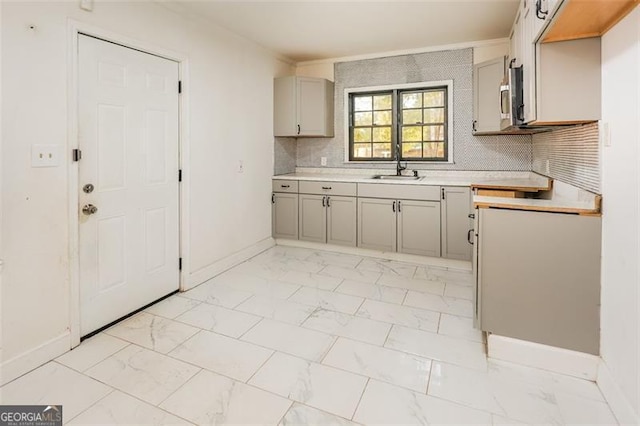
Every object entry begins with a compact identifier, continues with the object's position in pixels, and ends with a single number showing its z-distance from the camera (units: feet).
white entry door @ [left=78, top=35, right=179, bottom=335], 7.89
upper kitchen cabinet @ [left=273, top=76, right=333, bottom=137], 15.26
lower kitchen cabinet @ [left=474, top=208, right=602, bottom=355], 6.36
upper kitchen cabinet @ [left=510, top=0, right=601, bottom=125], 6.34
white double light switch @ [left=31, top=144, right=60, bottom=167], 6.75
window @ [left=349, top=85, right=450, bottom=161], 14.73
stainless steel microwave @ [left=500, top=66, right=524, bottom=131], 8.16
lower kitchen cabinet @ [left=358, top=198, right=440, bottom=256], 12.96
